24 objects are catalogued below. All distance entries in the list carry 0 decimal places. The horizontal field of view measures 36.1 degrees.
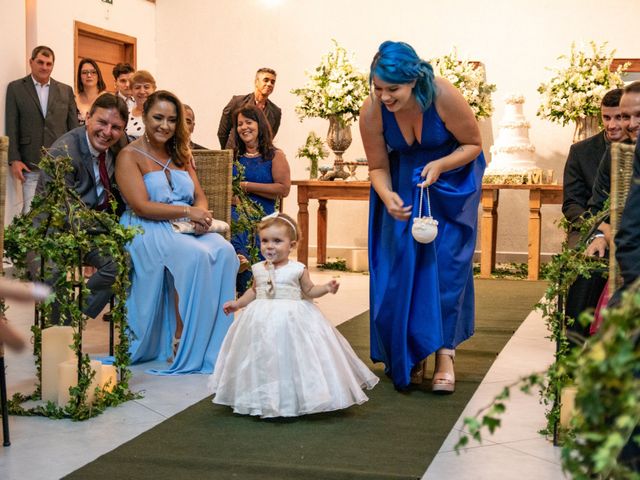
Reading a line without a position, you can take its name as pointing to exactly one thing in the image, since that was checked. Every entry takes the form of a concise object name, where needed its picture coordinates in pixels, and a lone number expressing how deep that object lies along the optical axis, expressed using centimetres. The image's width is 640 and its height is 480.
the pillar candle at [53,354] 397
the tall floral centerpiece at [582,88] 841
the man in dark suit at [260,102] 824
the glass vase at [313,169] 910
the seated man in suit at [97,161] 485
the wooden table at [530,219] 859
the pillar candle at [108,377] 392
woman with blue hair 414
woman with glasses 870
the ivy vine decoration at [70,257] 373
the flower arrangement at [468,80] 880
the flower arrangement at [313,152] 905
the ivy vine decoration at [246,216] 559
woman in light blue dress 470
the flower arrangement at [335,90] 874
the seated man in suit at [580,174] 572
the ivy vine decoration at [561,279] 333
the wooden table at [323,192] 867
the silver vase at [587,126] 850
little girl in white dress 364
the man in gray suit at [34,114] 844
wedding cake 873
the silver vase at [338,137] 897
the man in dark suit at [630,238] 206
